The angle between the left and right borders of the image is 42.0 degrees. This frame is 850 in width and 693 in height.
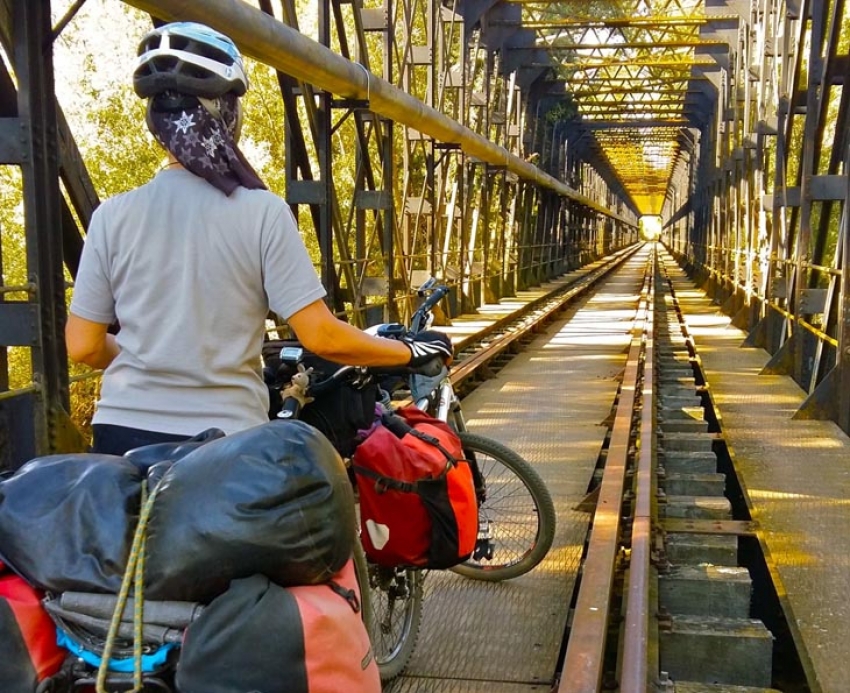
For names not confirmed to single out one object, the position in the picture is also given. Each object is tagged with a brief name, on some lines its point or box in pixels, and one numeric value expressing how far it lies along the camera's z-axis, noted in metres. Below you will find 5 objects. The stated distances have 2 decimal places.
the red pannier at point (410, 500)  3.15
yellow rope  1.73
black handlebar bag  2.95
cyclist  2.32
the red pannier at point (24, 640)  1.72
